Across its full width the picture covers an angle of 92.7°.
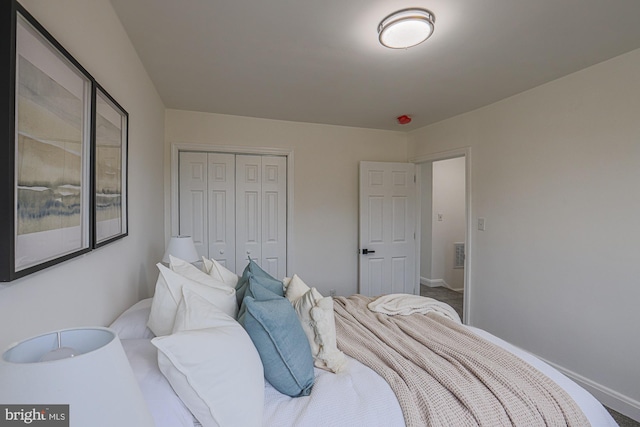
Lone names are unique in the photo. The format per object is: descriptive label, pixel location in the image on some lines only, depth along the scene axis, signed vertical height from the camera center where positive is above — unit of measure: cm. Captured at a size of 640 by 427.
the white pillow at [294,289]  171 -43
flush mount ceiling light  158 +101
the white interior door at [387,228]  375 -17
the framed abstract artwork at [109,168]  124 +20
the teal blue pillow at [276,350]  120 -54
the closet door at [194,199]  326 +15
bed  93 -59
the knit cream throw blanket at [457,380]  113 -68
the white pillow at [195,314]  107 -37
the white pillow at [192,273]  155 -32
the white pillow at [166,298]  127 -36
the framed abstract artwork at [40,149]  71 +18
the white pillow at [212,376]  90 -50
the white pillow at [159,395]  89 -55
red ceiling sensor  337 +107
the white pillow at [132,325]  133 -50
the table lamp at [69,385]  43 -26
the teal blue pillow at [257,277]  165 -39
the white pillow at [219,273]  182 -36
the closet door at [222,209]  335 +5
